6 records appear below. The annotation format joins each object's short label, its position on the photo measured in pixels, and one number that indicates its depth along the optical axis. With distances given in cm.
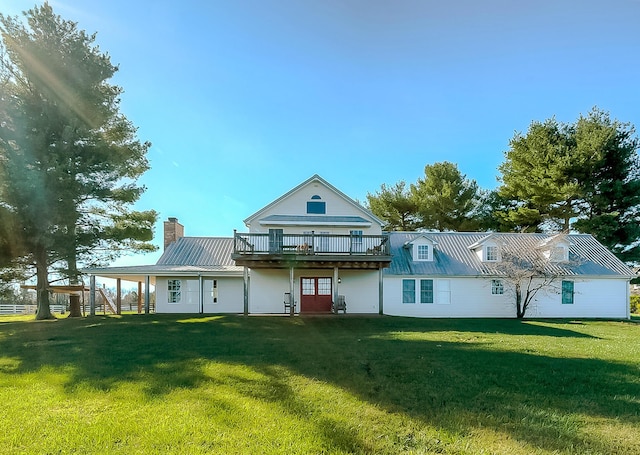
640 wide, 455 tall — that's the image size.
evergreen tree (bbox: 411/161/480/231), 3356
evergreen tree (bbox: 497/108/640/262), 2900
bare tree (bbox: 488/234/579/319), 1927
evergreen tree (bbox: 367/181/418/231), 3500
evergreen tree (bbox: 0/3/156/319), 1622
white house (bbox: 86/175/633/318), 1980
